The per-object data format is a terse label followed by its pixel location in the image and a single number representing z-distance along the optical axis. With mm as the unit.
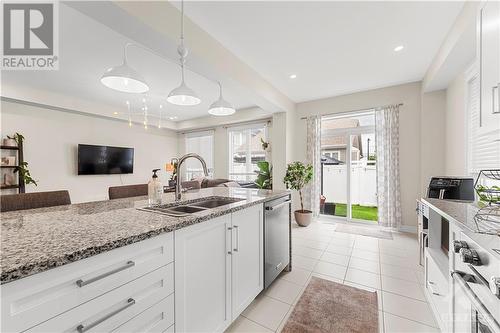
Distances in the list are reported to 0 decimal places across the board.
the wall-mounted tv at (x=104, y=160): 4932
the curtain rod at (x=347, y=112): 3912
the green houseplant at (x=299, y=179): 4055
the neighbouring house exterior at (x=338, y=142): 4379
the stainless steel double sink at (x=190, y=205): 1379
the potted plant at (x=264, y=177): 4859
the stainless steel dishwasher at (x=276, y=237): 1896
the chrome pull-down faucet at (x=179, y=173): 1728
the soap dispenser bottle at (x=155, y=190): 1664
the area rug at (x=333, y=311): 1543
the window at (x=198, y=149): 6625
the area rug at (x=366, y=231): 3594
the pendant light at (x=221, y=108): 2426
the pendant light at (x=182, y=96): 1938
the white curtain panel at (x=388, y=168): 3736
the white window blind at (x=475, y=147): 2150
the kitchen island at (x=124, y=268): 642
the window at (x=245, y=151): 5742
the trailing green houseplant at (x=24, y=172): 3879
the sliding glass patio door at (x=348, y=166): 4277
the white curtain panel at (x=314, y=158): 4488
